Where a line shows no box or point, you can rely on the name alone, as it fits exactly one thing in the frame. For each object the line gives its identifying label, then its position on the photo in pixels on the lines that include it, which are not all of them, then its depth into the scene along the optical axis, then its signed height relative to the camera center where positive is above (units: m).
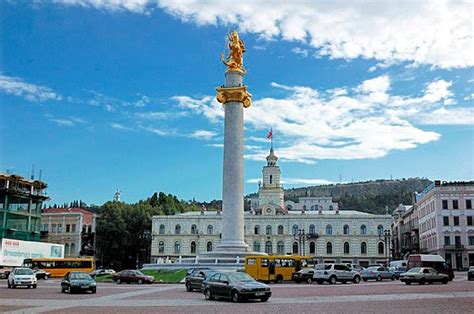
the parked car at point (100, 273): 60.62 -2.79
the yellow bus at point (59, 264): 63.81 -1.97
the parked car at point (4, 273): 58.46 -2.83
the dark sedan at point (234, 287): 24.38 -1.69
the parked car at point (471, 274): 46.56 -1.65
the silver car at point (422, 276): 39.84 -1.64
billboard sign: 63.92 -0.50
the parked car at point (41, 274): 57.97 -2.85
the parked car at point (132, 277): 45.36 -2.40
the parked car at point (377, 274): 50.22 -1.93
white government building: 97.69 +3.17
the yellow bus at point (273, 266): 44.00 -1.22
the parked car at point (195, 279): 33.00 -1.81
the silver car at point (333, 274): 42.62 -1.70
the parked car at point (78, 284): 31.34 -2.06
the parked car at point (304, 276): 44.03 -1.93
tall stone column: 51.75 +6.37
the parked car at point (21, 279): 37.59 -2.20
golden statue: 55.56 +20.15
